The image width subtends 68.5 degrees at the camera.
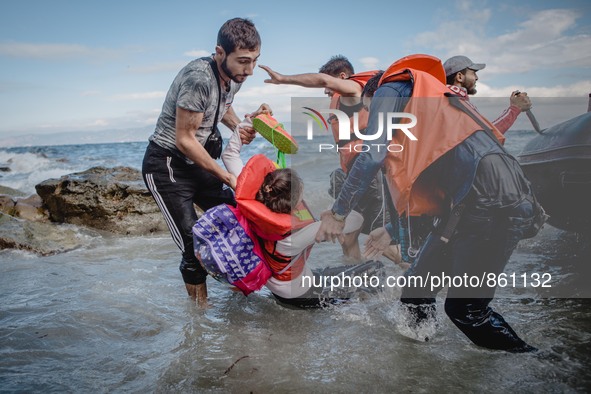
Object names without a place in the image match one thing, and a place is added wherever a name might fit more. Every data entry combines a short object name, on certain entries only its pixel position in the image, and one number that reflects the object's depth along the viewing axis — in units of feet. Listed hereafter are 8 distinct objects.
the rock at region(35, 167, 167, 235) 21.75
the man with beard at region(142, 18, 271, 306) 10.75
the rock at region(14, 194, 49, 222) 23.72
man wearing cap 11.68
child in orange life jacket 9.36
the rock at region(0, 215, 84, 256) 17.70
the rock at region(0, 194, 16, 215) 24.64
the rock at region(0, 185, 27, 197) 32.49
